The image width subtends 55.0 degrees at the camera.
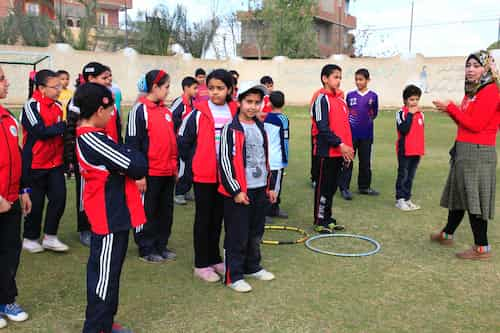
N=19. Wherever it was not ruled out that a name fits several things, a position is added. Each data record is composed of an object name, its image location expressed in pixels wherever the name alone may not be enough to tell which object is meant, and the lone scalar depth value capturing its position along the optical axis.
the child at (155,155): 4.62
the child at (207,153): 4.36
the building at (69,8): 35.36
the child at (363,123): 7.98
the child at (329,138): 5.56
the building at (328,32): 45.28
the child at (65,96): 8.85
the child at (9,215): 3.54
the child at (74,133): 4.64
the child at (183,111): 7.36
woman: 4.76
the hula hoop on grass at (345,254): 5.05
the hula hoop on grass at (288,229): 5.43
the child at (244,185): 4.06
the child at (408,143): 6.97
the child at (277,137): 5.97
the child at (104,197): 3.07
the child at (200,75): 9.65
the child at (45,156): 4.75
